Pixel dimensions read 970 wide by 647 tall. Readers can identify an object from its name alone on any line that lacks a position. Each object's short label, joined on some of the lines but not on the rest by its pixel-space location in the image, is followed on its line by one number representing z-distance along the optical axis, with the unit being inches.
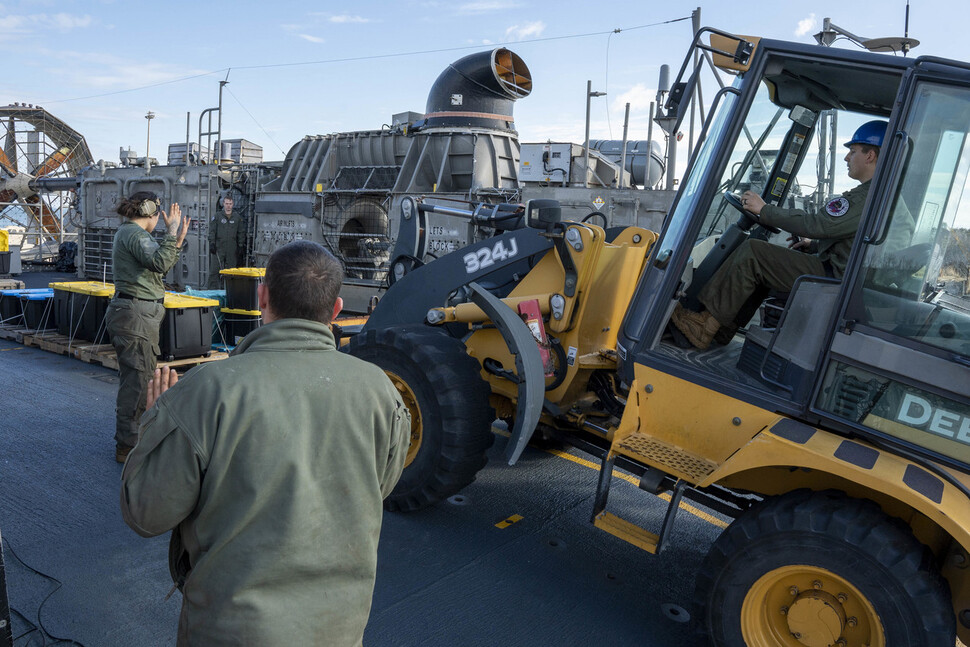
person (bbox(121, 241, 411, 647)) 66.7
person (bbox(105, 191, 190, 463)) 201.9
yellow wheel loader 110.0
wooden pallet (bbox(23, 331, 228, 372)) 306.6
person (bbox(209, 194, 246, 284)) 576.4
